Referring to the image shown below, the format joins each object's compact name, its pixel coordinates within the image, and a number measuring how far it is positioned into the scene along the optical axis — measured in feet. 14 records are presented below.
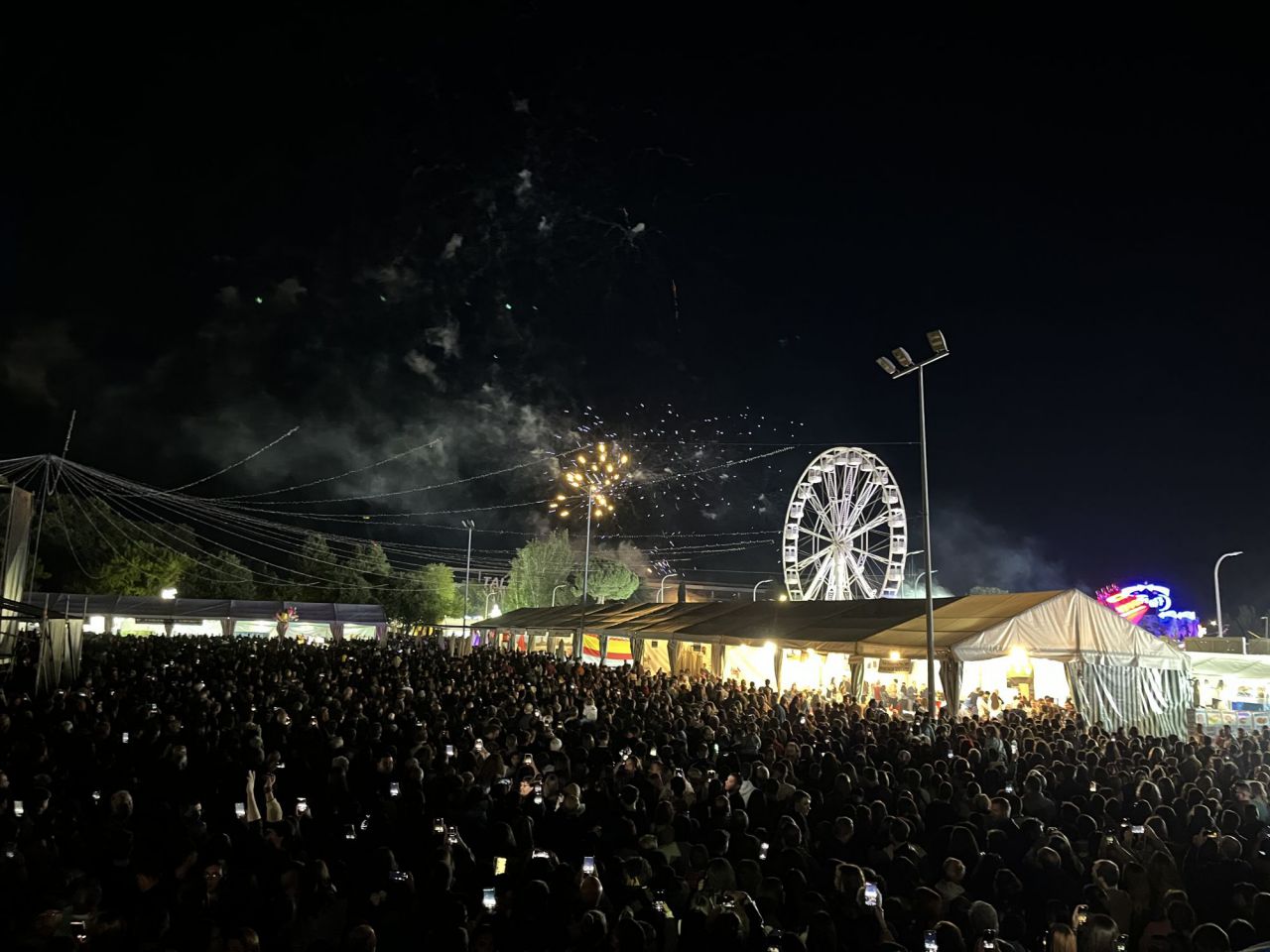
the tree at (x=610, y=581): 318.65
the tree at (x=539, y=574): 283.18
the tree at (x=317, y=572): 288.92
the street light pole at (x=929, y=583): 61.87
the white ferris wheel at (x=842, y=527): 115.14
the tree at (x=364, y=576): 284.00
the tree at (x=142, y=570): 239.71
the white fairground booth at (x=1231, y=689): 81.00
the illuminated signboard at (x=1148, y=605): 240.73
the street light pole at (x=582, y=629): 128.98
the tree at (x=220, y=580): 272.51
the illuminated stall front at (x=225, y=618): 181.78
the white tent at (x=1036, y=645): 68.28
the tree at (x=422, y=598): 295.28
